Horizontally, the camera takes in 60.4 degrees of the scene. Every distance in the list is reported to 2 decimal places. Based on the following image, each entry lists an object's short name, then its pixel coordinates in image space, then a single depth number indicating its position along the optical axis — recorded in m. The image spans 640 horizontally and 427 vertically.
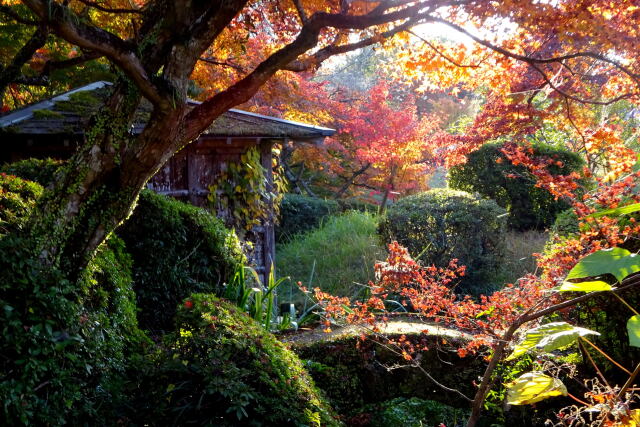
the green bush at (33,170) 4.89
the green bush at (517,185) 11.09
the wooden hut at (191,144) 6.37
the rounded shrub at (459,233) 8.16
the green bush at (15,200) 3.19
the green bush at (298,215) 12.45
